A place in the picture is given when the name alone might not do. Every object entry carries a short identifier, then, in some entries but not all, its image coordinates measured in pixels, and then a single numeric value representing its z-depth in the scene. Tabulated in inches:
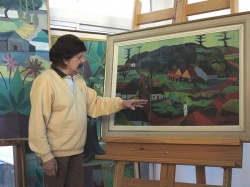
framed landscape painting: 65.6
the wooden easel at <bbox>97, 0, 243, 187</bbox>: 62.1
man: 67.9
